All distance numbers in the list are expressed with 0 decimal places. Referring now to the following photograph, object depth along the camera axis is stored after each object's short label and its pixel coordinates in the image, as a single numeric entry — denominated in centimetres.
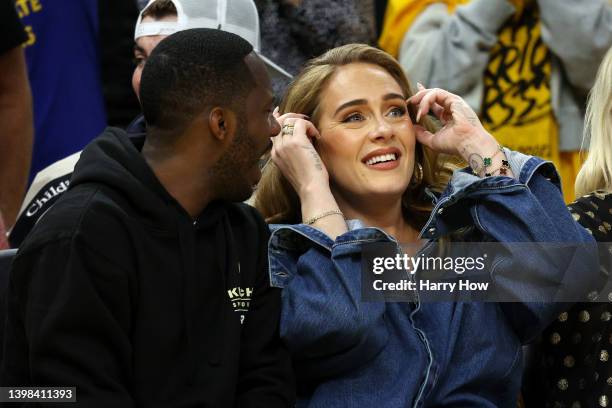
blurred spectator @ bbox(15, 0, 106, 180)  957
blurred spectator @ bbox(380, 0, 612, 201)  955
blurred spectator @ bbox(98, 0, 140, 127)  1016
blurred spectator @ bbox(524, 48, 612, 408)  656
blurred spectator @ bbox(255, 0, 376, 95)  970
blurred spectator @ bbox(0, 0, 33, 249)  852
